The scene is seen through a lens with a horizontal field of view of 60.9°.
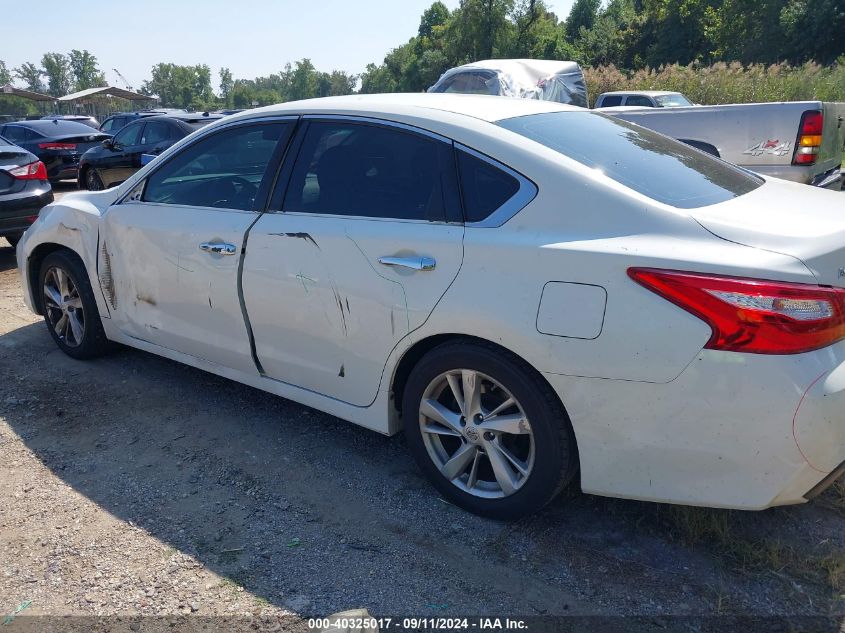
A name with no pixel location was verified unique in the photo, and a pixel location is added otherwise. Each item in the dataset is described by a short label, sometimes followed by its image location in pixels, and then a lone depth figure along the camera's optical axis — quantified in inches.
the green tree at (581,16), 2564.0
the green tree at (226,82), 6540.4
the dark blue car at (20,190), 302.8
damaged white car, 91.8
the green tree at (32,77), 5216.5
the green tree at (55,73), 5059.1
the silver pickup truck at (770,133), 288.4
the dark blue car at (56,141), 624.7
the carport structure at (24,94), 1898.4
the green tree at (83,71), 5255.9
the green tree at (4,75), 5359.3
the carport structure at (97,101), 1934.1
